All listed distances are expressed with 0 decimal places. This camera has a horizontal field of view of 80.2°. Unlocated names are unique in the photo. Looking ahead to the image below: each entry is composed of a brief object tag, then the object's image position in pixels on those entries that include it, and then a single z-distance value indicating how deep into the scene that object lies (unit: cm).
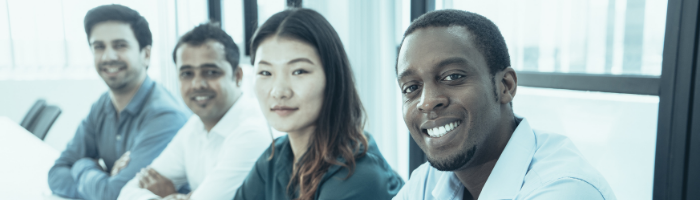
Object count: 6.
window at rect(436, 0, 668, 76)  107
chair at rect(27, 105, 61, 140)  175
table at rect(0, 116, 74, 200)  149
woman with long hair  115
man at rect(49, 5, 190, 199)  170
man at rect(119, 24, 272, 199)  155
